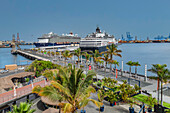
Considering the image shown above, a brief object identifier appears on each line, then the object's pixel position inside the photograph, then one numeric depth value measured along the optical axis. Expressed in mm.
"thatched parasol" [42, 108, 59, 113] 13105
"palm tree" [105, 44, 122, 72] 32531
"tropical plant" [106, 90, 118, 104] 16531
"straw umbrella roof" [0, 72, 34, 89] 20780
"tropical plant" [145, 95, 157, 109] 15036
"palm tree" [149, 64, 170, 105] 14997
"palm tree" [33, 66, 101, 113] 10258
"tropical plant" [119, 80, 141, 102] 17272
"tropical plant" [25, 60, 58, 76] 31541
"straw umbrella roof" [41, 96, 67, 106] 15508
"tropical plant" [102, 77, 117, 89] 21034
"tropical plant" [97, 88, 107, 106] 16731
